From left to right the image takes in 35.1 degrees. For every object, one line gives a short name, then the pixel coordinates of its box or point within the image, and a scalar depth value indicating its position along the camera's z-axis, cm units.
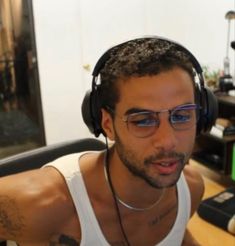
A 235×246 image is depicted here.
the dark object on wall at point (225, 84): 276
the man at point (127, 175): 82
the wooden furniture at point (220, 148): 261
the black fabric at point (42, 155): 113
